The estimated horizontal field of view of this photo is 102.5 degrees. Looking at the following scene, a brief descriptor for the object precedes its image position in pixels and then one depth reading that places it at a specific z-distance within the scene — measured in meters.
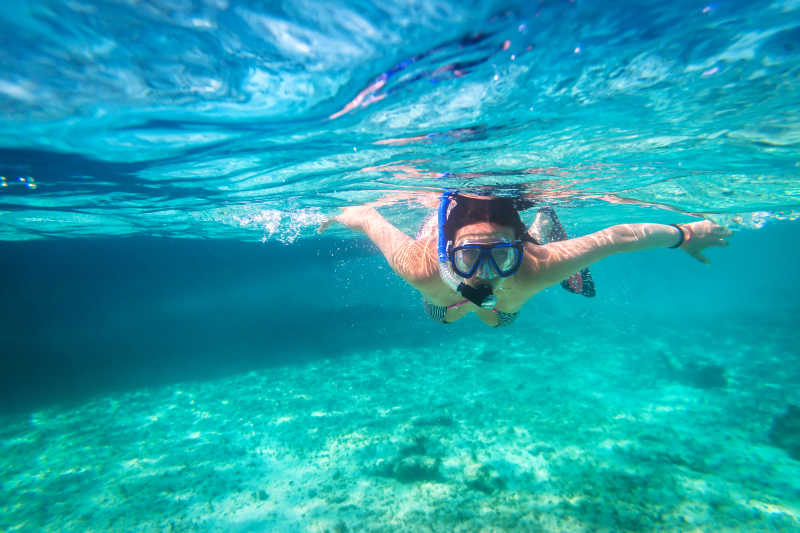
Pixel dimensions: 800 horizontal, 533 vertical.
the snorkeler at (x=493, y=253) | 3.31
